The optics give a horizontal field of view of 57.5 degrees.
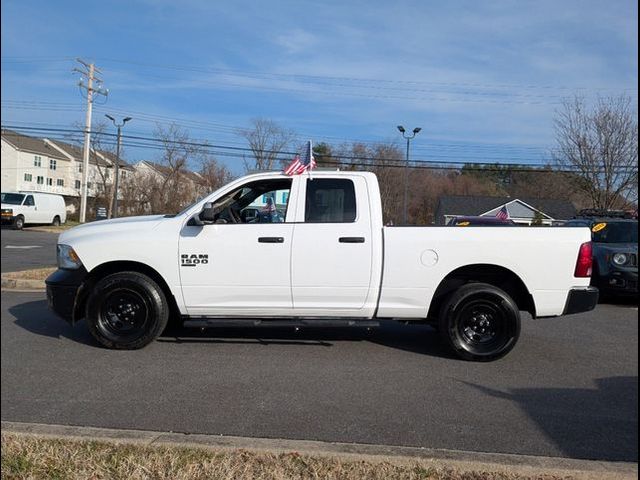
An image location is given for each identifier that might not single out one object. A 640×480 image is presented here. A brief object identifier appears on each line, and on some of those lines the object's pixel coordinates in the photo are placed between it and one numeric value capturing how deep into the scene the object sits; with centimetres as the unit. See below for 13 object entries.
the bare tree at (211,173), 4553
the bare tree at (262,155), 3778
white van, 3219
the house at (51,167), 6281
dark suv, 1023
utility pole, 4163
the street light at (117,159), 4202
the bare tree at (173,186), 4909
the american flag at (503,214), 1523
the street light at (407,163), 2992
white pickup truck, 599
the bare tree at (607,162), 2377
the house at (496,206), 3825
